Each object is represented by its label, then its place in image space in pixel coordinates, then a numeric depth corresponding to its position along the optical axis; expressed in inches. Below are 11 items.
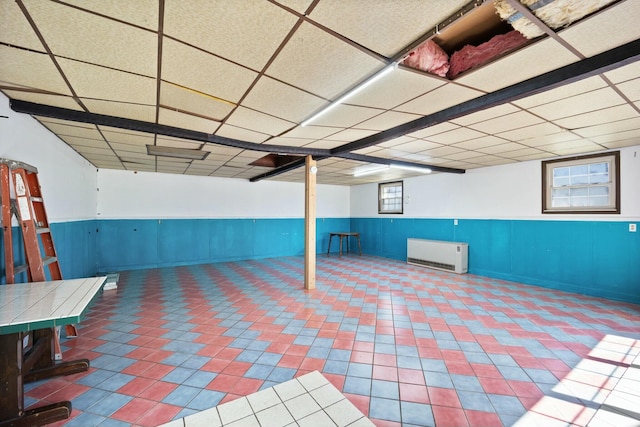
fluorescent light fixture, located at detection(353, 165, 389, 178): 253.2
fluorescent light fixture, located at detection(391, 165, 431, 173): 235.7
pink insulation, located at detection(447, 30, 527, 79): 73.5
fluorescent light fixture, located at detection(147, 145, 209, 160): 183.6
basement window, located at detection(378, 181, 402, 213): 340.8
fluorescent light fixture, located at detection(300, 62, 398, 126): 79.0
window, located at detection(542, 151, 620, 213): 183.5
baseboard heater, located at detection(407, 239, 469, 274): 257.4
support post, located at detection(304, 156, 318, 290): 197.6
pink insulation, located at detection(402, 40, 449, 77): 82.1
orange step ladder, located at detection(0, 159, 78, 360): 92.0
